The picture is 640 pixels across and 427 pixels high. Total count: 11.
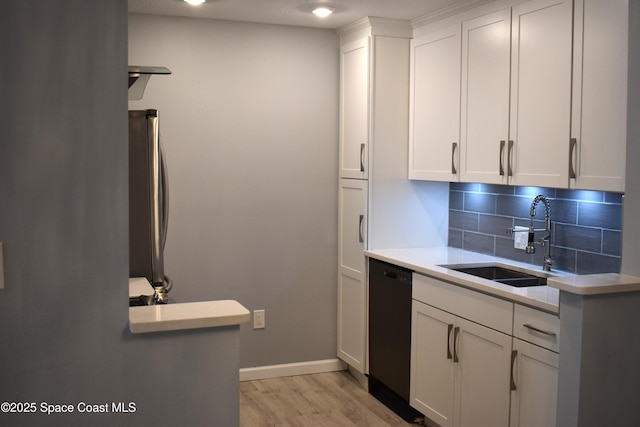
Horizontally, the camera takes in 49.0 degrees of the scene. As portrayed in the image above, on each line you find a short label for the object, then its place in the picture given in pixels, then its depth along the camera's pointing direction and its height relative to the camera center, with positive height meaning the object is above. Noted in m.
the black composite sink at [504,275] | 3.52 -0.53
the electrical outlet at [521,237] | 3.72 -0.33
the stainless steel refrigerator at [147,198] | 2.95 -0.11
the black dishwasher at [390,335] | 3.88 -0.93
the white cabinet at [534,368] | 2.77 -0.79
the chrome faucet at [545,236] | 3.43 -0.30
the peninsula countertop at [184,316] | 1.90 -0.40
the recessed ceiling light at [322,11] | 3.90 +0.91
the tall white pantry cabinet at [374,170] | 4.21 +0.02
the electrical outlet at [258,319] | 4.54 -0.94
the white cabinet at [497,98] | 3.09 +0.39
